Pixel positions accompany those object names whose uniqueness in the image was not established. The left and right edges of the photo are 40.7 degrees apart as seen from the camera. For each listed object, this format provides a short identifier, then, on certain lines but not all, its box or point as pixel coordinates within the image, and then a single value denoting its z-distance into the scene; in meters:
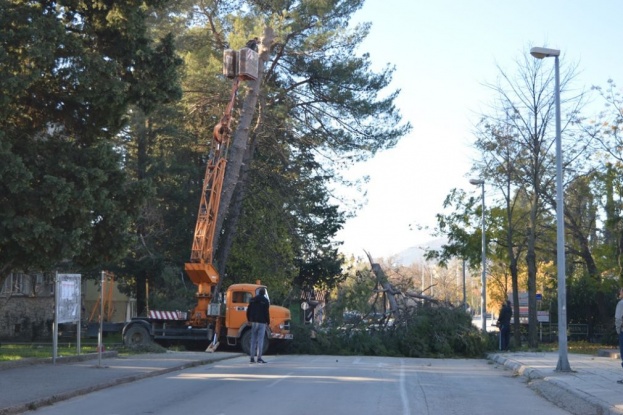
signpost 20.22
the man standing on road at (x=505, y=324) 33.12
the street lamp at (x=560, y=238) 20.41
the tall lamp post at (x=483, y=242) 38.54
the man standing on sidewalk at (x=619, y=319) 18.52
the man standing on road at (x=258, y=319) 23.55
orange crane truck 30.22
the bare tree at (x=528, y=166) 33.19
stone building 46.91
